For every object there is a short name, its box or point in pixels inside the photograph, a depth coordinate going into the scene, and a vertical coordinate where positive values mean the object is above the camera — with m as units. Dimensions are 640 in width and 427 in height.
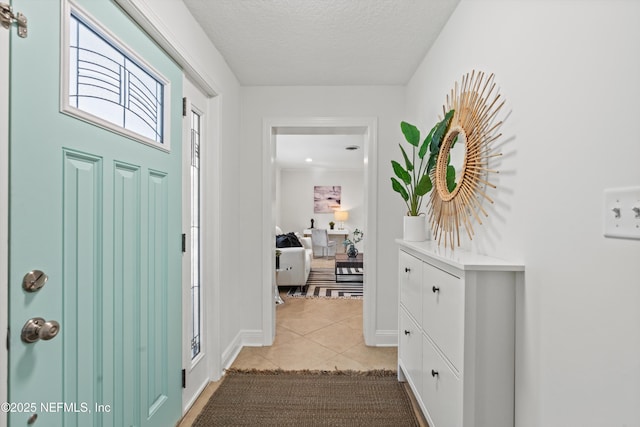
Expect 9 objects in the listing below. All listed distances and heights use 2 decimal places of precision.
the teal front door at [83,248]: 0.86 -0.13
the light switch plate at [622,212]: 0.74 +0.01
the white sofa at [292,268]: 4.77 -0.82
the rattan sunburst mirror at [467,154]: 1.44 +0.31
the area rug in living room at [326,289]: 4.54 -1.16
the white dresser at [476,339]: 1.18 -0.48
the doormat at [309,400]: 1.83 -1.18
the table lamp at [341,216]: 8.55 -0.06
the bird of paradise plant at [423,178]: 1.86 +0.26
